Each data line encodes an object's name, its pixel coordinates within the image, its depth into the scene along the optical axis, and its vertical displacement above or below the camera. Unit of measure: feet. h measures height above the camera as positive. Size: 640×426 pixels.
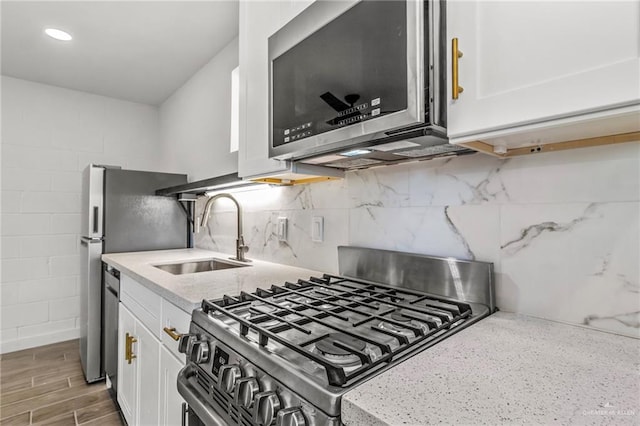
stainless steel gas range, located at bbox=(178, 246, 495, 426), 2.01 -0.91
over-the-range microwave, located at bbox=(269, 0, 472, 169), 2.53 +1.24
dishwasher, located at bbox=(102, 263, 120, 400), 6.74 -2.33
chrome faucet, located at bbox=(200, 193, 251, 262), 6.50 -0.45
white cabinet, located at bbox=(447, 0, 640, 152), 1.81 +0.94
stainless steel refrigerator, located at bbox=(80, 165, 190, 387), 7.68 -0.23
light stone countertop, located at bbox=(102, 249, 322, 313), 3.87 -0.89
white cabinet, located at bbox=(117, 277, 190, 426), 3.92 -2.06
